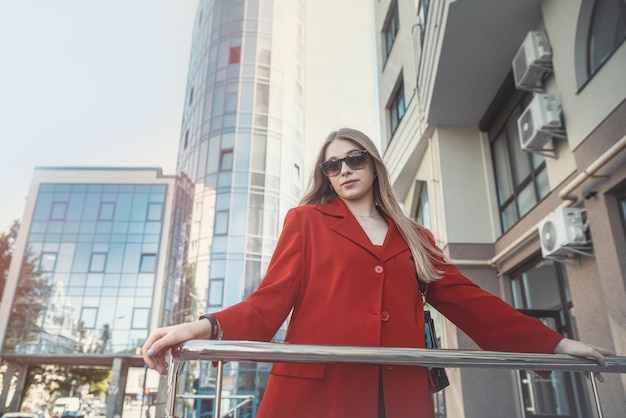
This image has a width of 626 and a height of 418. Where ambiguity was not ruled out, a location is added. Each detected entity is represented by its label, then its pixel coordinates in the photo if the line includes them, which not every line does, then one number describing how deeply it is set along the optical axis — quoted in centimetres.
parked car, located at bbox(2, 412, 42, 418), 1804
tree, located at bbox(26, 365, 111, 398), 3297
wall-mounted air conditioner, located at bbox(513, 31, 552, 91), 599
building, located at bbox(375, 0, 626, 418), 475
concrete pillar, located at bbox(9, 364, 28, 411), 3092
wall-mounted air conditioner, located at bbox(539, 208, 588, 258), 510
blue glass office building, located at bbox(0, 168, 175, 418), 3006
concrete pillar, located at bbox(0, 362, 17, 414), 2997
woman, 143
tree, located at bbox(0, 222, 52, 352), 3047
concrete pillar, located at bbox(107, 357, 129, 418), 2583
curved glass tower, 2069
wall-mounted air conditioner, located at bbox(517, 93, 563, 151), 563
